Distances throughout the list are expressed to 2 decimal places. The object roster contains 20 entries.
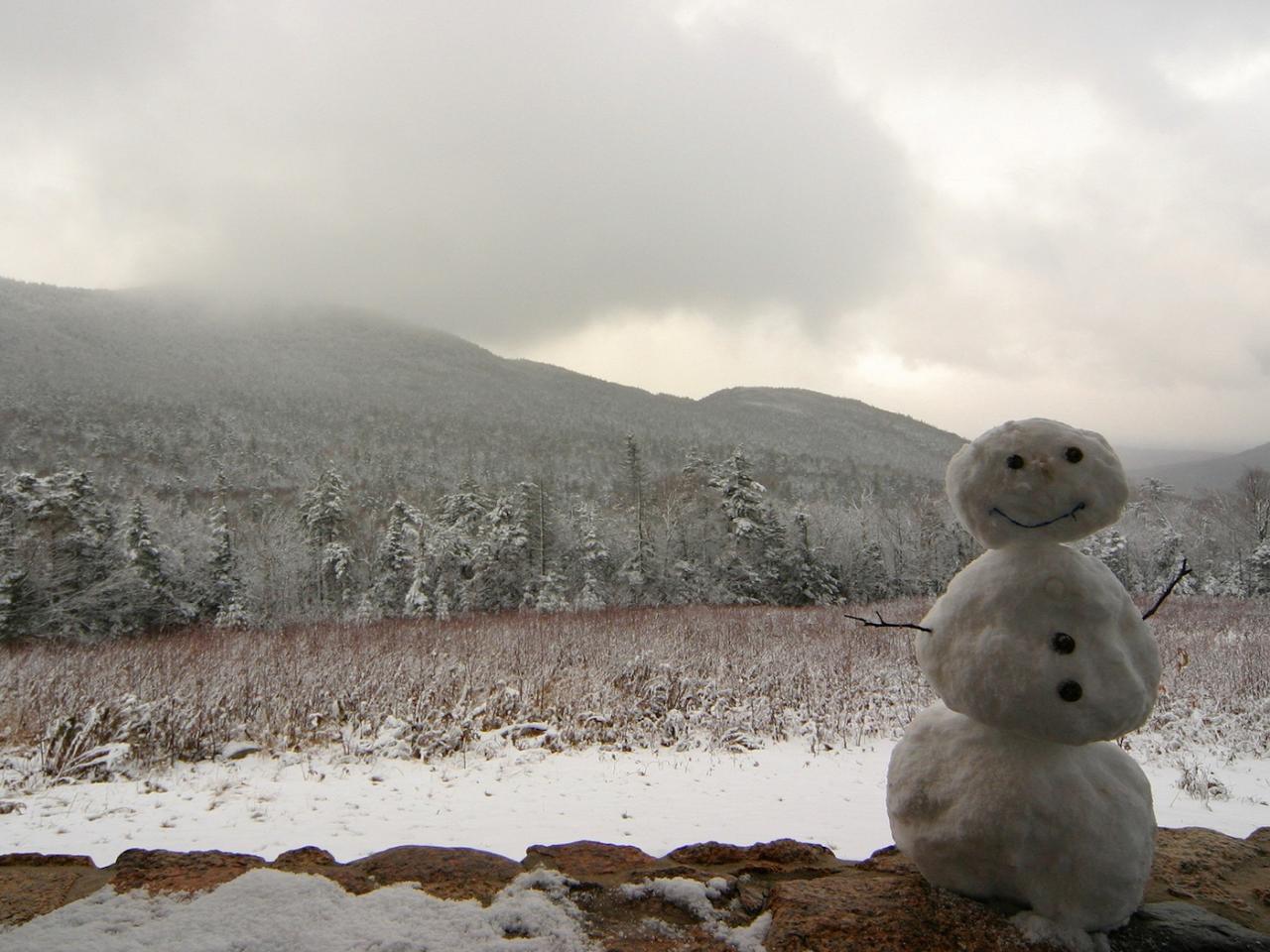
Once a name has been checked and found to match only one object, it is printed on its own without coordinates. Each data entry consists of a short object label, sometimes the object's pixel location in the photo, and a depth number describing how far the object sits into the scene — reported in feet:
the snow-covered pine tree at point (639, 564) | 109.81
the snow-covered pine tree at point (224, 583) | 94.94
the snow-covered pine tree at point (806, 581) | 104.27
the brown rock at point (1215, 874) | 7.29
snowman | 6.29
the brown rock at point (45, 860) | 8.40
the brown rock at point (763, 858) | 8.54
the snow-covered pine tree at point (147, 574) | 83.97
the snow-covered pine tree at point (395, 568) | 106.73
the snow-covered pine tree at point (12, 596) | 65.21
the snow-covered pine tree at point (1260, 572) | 103.96
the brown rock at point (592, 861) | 8.12
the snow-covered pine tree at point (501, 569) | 105.91
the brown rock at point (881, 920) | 6.35
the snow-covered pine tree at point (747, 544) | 103.35
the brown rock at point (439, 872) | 7.50
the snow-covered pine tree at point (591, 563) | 104.32
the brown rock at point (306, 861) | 8.29
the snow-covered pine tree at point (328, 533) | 118.21
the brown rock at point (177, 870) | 7.43
